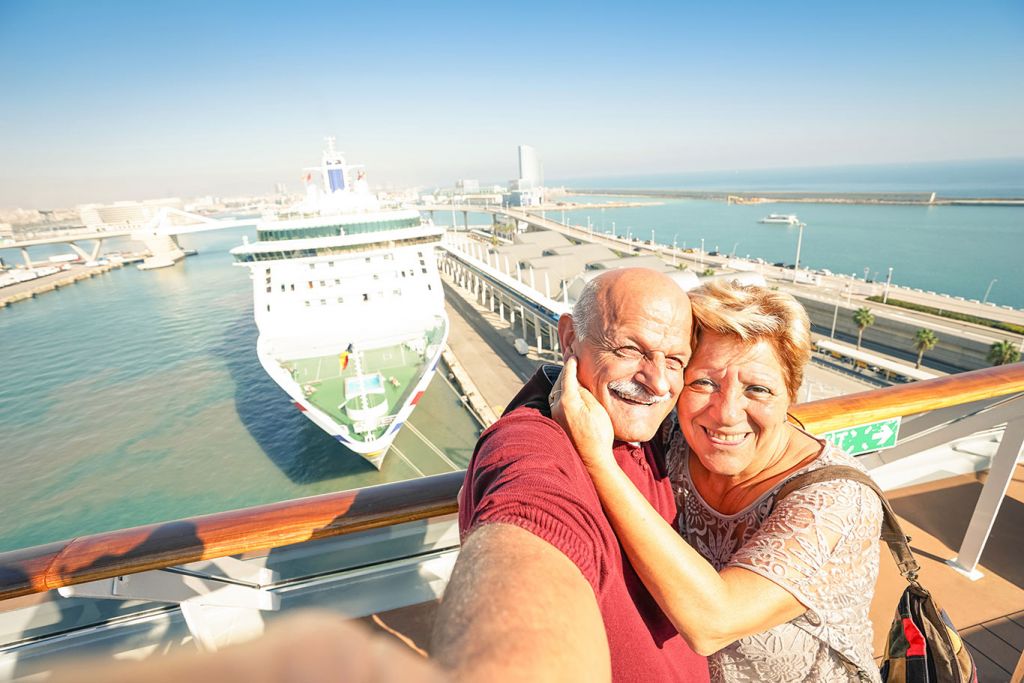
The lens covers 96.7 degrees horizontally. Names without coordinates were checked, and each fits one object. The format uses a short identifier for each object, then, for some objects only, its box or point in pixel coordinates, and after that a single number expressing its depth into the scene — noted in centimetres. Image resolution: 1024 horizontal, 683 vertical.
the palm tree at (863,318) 2284
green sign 191
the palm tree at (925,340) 2053
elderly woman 95
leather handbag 140
